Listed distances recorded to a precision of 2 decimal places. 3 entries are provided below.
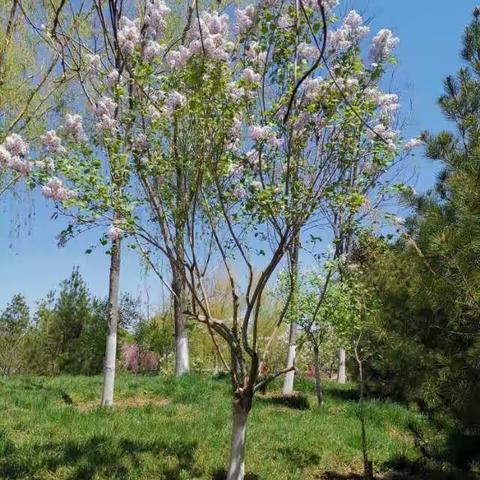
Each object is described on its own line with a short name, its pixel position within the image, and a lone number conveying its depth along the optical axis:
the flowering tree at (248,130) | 5.39
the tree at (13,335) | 20.88
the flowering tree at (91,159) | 5.22
